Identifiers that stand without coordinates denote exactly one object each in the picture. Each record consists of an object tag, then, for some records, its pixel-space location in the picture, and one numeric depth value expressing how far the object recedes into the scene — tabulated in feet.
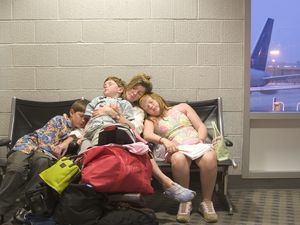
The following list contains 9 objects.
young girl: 9.39
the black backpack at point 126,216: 7.91
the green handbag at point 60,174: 8.05
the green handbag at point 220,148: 9.64
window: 11.76
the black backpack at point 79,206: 7.87
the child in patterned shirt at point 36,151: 8.89
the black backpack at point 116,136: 8.81
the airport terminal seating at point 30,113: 10.84
